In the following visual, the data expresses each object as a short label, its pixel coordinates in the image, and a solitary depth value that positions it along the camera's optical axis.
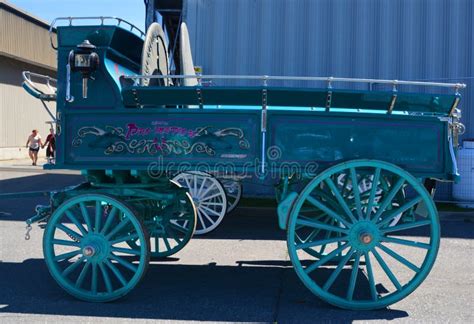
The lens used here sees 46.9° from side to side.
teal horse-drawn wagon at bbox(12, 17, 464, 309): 4.60
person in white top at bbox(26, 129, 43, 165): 19.77
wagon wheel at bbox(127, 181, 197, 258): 5.65
